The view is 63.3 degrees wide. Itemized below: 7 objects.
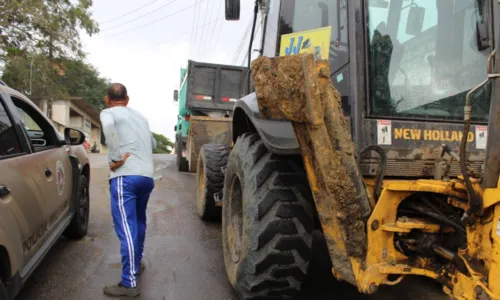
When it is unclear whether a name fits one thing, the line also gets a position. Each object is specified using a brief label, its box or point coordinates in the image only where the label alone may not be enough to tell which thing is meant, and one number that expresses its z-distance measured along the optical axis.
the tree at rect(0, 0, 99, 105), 19.28
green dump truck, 10.79
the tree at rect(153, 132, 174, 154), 62.36
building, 29.08
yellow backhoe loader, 2.16
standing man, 3.31
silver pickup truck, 2.44
